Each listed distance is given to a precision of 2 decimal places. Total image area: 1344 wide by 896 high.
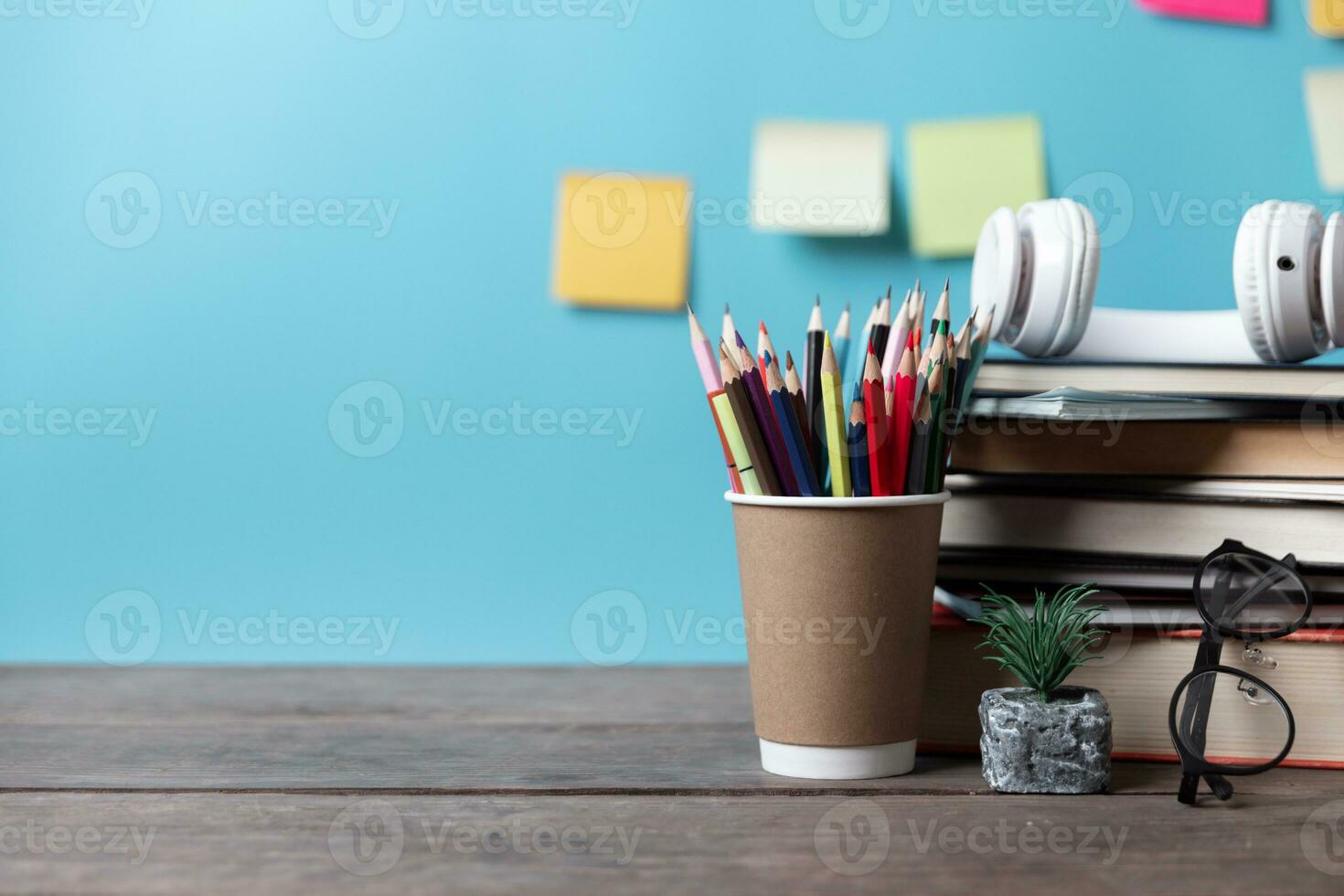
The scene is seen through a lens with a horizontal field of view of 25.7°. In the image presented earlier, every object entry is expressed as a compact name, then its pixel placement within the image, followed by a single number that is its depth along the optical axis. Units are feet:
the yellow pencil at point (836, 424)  3.68
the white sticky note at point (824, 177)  4.64
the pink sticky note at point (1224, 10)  4.62
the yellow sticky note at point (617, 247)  4.67
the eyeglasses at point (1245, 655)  3.71
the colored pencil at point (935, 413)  3.70
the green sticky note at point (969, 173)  4.63
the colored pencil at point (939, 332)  3.71
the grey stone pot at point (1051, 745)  3.63
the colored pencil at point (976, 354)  3.76
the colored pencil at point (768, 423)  3.68
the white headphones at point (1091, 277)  3.76
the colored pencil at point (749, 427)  3.67
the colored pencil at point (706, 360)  3.74
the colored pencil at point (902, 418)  3.68
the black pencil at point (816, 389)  3.73
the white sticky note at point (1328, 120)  4.62
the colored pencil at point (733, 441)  3.69
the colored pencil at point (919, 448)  3.68
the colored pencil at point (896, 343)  3.81
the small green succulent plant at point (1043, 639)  3.67
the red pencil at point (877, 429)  3.65
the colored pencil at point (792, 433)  3.68
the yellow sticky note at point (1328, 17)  4.62
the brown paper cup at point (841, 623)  3.68
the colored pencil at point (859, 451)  3.65
